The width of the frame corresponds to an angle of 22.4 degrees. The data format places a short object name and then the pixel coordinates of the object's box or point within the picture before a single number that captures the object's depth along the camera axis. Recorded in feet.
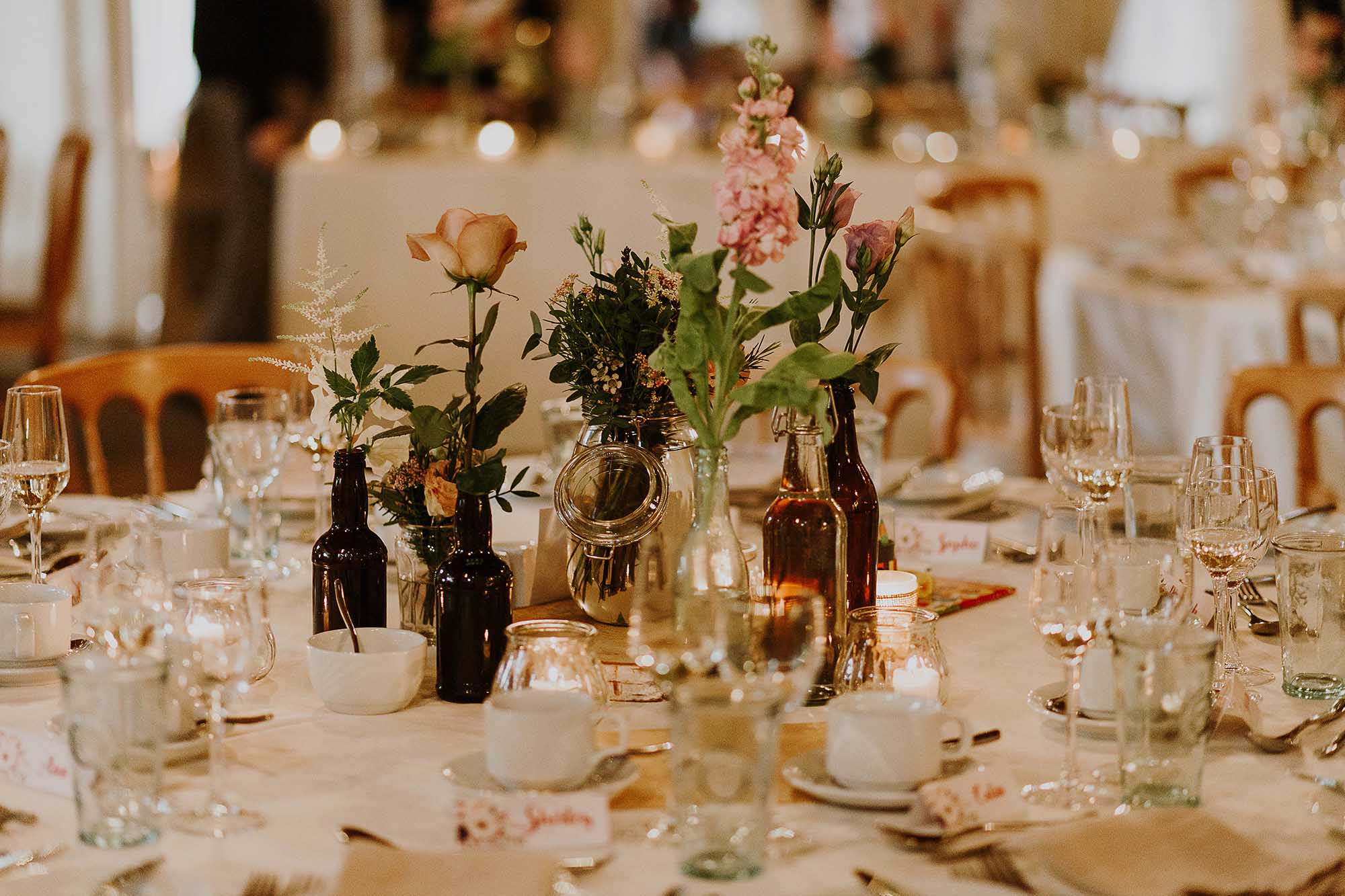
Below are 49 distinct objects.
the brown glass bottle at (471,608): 8.71
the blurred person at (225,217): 29.15
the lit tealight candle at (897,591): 9.27
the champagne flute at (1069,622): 8.13
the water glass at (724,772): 7.60
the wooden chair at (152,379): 12.21
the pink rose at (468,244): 8.69
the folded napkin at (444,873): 7.53
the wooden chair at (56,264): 21.60
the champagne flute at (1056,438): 9.31
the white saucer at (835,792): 7.99
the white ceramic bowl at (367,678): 8.63
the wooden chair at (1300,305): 14.04
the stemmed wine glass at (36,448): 9.49
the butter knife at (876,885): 7.64
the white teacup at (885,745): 8.02
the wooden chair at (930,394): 13.26
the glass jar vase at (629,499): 8.97
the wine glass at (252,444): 10.43
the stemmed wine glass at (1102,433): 9.25
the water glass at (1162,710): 8.01
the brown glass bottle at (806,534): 8.70
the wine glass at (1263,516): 9.09
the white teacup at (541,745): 7.96
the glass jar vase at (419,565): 9.14
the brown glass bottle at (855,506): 9.00
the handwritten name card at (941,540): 10.46
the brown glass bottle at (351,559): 8.98
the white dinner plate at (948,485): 11.25
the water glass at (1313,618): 8.88
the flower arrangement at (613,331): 8.90
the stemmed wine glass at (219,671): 7.94
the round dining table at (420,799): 7.70
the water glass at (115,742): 7.70
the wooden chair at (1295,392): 11.81
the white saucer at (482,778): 8.02
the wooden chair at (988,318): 20.66
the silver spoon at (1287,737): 8.43
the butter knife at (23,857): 7.73
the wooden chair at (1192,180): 28.22
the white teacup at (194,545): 9.64
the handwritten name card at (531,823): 7.82
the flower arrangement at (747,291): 8.21
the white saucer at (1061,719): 8.56
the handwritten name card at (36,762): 8.13
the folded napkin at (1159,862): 7.60
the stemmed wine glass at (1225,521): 9.09
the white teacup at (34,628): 8.95
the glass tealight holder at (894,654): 8.61
